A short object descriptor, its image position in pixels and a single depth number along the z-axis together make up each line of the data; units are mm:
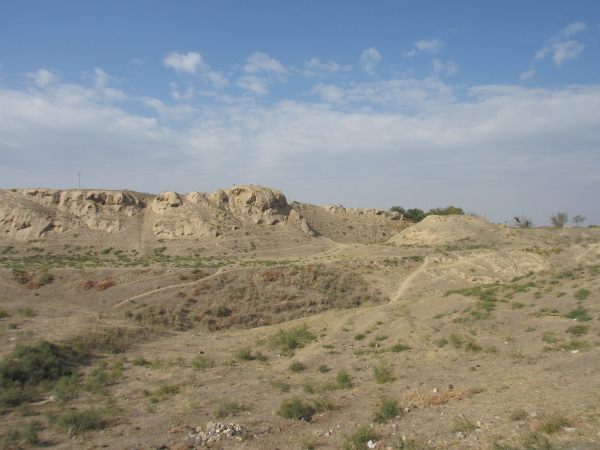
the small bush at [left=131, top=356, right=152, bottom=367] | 14988
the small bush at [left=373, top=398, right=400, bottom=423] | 8402
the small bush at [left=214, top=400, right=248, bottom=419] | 9680
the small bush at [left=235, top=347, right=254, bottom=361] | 15617
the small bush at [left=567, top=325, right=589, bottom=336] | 12008
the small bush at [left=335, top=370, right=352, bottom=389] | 11273
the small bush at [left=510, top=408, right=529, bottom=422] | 7258
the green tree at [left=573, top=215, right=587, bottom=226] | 75500
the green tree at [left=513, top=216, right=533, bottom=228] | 68075
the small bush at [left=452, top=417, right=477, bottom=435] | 7223
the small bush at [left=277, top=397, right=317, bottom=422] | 9180
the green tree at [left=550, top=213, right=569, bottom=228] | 75375
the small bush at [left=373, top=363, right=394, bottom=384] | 11281
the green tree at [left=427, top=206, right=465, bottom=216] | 63438
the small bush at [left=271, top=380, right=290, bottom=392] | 11461
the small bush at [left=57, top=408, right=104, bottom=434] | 8945
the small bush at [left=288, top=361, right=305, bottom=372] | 13531
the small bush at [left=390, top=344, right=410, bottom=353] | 14015
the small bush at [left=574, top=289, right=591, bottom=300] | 15188
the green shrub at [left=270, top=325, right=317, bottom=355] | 16797
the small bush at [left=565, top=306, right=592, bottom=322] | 13000
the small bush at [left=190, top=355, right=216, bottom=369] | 14539
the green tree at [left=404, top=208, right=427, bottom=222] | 67250
